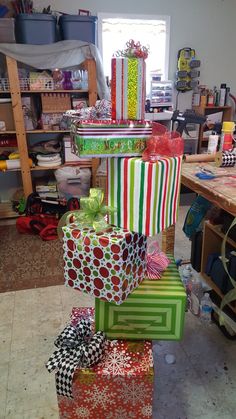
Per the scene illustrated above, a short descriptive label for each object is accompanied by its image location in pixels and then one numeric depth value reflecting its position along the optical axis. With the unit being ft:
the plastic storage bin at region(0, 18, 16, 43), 8.99
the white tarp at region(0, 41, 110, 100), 9.28
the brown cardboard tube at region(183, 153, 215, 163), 6.46
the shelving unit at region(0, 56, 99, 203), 9.58
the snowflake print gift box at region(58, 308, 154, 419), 3.74
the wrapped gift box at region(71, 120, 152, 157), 3.40
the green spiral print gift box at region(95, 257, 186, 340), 4.19
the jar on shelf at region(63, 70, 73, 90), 10.11
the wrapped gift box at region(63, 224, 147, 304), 3.61
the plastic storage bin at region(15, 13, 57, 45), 9.18
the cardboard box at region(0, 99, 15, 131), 10.02
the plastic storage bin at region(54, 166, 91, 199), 10.75
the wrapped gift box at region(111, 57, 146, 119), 3.43
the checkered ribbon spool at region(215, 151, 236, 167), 6.00
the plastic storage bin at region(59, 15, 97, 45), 9.53
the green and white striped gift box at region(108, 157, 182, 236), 3.50
